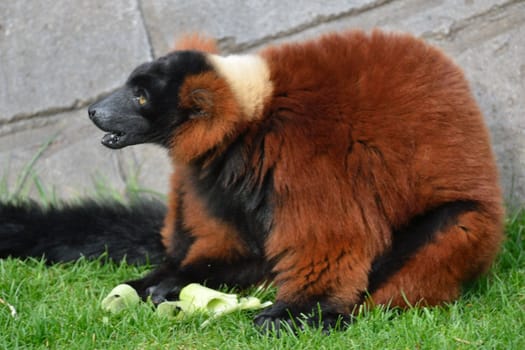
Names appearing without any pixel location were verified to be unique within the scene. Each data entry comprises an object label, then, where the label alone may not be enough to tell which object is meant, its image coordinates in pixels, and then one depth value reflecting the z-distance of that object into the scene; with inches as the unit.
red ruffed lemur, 283.0
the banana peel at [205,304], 292.5
